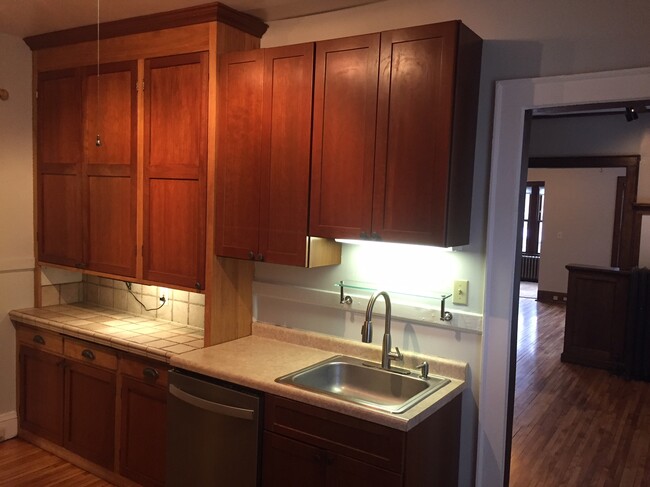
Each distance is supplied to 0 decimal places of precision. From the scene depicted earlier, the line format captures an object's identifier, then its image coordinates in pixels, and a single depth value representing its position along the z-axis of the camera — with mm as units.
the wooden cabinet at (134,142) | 2938
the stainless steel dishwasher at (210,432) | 2469
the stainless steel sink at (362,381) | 2490
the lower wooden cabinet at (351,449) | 2107
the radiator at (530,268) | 11453
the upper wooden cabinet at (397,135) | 2260
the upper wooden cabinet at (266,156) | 2631
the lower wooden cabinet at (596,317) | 5863
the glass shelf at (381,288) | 2584
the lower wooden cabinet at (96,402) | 2986
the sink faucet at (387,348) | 2561
